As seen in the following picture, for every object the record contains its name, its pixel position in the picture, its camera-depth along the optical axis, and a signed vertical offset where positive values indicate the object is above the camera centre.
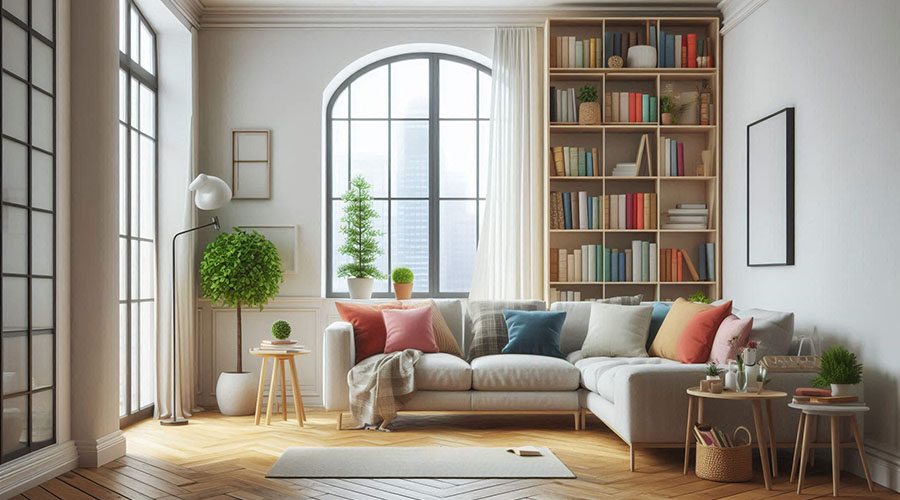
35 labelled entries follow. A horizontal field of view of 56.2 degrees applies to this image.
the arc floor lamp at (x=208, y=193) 5.86 +0.41
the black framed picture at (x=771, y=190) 5.14 +0.39
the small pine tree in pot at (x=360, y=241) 6.53 +0.08
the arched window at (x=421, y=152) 6.93 +0.82
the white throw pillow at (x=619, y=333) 5.53 -0.54
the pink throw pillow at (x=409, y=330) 5.66 -0.53
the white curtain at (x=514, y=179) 6.62 +0.57
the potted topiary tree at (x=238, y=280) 6.07 -0.21
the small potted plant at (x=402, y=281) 6.47 -0.23
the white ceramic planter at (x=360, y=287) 6.48 -0.28
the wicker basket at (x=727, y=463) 4.02 -1.02
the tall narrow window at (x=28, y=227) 3.78 +0.11
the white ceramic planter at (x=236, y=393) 6.10 -1.03
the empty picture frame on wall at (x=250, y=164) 6.69 +0.69
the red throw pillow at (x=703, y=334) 4.89 -0.48
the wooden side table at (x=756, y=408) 3.95 -0.76
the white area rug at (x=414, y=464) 4.16 -1.10
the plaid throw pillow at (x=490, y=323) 5.89 -0.51
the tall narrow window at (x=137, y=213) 5.57 +0.26
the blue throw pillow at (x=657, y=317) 5.73 -0.45
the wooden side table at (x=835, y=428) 3.83 -0.82
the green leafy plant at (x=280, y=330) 5.80 -0.54
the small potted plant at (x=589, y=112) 6.42 +1.06
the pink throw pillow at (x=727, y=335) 4.50 -0.46
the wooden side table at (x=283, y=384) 5.68 -0.88
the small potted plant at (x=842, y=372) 4.04 -0.58
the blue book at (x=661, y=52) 6.52 +1.54
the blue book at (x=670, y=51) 6.53 +1.55
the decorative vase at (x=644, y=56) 6.46 +1.50
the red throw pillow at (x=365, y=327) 5.71 -0.52
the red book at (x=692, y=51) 6.51 +1.55
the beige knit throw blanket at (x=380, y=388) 5.30 -0.87
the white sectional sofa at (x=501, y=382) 5.19 -0.83
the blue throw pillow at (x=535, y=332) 5.76 -0.56
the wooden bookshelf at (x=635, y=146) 6.50 +0.84
